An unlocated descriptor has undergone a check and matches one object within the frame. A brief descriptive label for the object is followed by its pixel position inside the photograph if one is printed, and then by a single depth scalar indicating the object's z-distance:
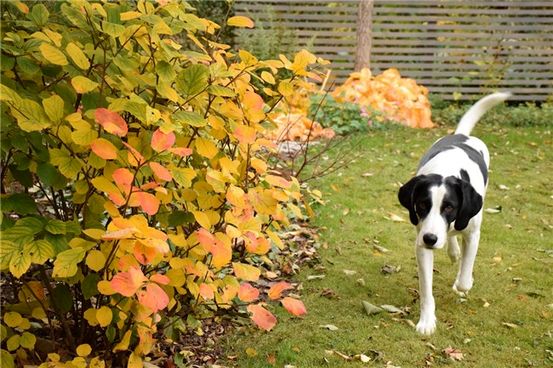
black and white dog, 3.63
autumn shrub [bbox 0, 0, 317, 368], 1.83
